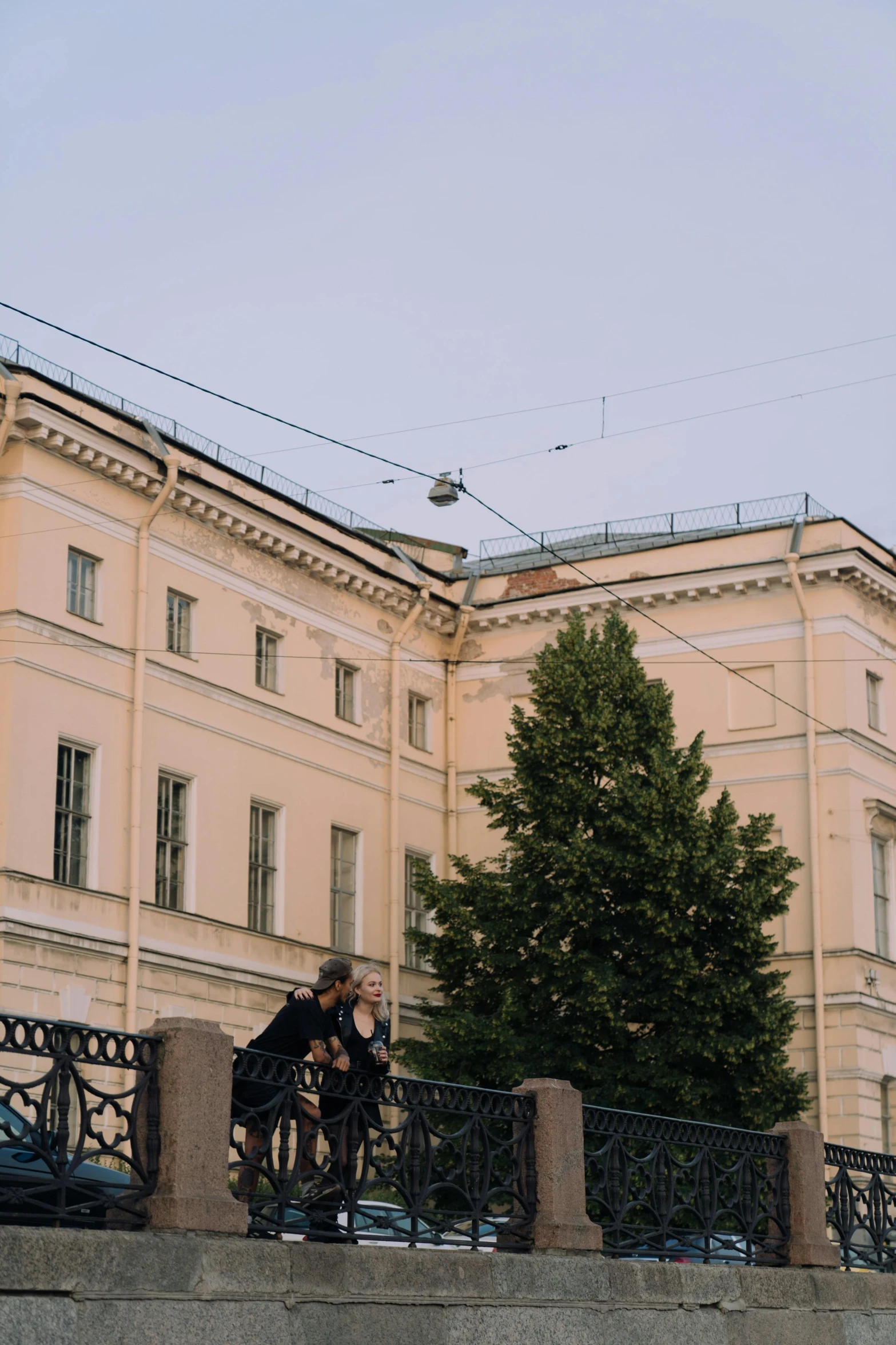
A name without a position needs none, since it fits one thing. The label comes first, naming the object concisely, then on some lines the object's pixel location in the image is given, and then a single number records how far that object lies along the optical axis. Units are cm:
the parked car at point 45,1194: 733
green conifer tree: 2481
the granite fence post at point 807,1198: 1244
